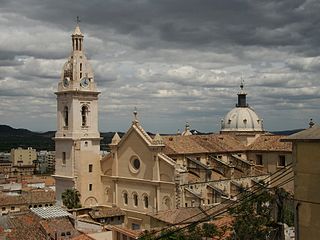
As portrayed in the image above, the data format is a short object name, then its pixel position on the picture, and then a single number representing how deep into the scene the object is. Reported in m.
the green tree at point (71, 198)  51.34
